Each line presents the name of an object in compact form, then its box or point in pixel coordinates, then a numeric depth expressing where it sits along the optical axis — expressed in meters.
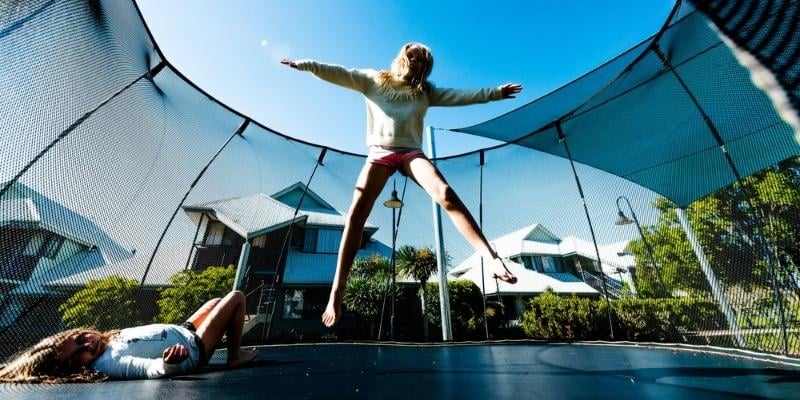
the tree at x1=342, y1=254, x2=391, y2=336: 6.71
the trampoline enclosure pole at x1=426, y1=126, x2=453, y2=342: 2.99
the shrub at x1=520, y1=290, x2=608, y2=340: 5.40
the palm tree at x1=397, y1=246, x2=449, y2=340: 7.00
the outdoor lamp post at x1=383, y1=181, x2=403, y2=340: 2.91
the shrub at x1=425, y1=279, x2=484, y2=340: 7.09
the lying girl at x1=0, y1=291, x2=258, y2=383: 1.11
